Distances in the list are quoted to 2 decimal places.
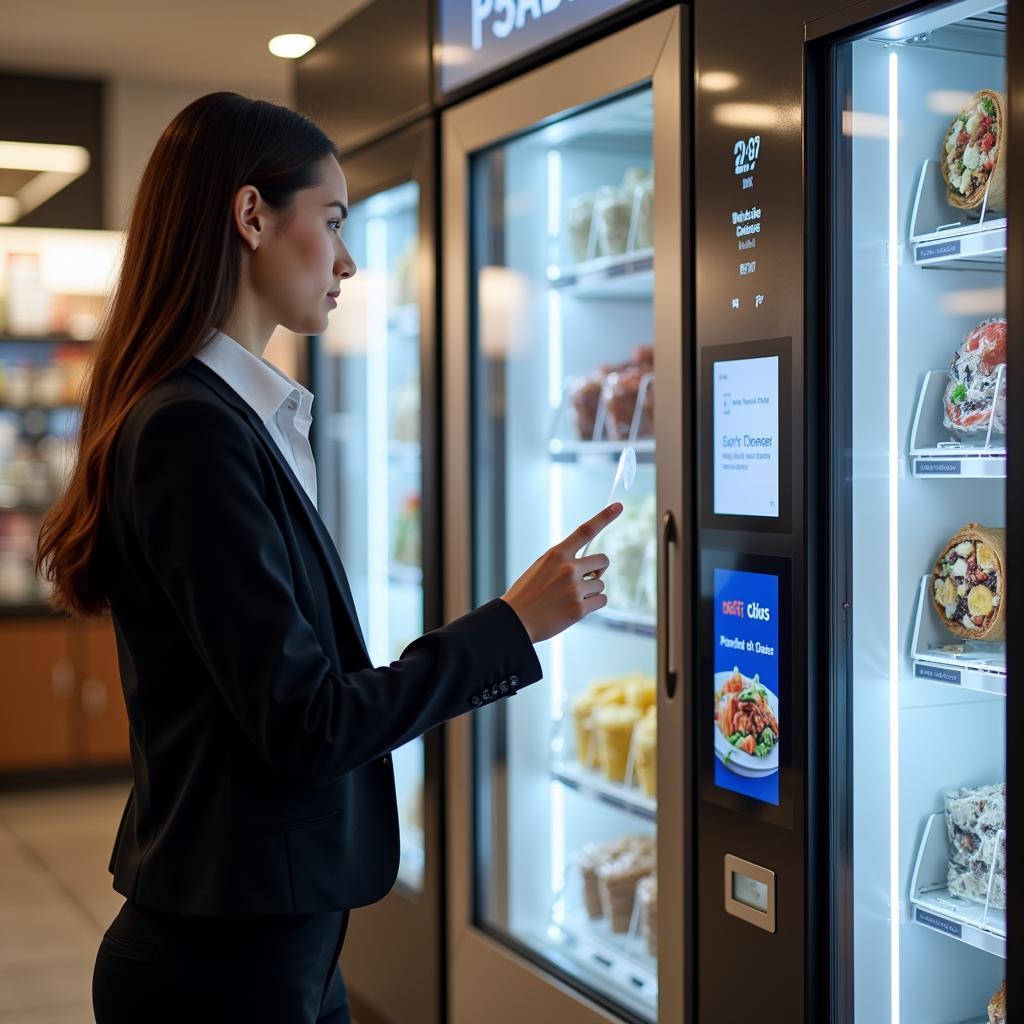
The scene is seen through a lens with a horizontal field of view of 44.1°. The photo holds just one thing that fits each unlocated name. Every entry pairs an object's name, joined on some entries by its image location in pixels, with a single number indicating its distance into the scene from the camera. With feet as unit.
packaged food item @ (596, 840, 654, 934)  9.11
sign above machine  7.61
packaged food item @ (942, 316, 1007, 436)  5.74
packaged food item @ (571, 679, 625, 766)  9.53
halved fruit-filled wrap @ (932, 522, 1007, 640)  5.74
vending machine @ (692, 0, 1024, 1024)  5.81
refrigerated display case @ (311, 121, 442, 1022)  10.26
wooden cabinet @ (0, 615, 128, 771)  19.85
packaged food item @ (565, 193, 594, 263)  9.25
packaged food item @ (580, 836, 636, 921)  9.36
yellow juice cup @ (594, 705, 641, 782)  9.19
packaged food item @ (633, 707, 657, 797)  8.87
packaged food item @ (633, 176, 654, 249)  8.91
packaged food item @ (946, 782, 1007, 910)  5.81
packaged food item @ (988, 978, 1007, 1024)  5.76
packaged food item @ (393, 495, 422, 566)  11.39
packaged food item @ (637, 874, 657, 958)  8.77
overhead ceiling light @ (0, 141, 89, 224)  20.34
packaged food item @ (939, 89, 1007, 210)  5.65
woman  4.14
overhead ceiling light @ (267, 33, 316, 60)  11.89
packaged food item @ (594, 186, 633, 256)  9.02
